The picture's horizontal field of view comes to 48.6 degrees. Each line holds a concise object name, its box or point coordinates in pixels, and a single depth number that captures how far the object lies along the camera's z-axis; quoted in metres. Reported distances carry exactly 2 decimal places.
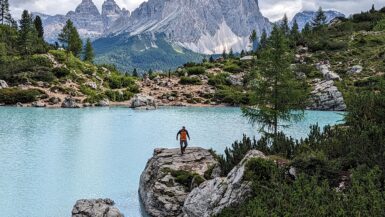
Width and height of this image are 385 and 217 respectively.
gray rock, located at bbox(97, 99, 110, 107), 104.75
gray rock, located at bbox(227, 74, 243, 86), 120.02
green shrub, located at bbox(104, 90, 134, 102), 112.31
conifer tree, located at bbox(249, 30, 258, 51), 170.99
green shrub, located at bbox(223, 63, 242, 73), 127.81
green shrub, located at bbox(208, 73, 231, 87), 119.25
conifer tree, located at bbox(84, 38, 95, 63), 155.62
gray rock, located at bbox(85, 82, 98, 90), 114.94
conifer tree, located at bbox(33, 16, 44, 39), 150.65
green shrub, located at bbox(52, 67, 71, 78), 115.00
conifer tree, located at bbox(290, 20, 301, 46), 138.59
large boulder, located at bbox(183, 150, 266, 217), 17.93
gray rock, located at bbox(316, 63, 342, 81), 103.72
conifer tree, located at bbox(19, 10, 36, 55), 122.81
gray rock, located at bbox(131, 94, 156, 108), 101.35
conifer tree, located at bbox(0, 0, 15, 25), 154.95
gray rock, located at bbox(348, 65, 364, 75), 108.06
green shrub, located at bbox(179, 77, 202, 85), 120.18
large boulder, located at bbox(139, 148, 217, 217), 24.37
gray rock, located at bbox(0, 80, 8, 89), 102.82
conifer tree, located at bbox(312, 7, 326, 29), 158.38
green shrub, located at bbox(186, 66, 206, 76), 127.69
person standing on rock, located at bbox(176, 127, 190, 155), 30.19
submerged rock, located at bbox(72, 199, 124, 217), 22.16
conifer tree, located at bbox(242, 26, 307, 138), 36.31
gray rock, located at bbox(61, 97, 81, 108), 97.69
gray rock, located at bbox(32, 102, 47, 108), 96.62
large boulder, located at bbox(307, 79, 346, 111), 92.37
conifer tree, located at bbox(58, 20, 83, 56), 146.38
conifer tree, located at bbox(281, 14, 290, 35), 146.45
